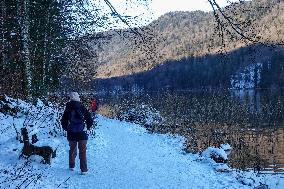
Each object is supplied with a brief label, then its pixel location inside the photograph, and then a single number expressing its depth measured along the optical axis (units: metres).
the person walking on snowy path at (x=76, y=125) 5.79
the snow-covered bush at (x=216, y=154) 8.60
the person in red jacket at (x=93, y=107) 13.82
